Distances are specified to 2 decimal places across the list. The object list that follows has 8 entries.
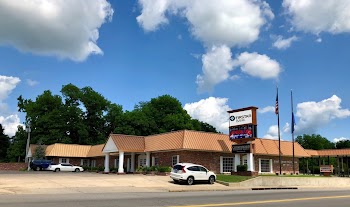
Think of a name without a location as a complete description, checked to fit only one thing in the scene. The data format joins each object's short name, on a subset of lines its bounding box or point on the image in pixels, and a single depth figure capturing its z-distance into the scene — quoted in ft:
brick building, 128.16
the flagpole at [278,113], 135.34
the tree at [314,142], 340.14
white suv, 95.81
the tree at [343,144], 353.59
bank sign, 123.85
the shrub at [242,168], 122.42
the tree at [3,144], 306.96
